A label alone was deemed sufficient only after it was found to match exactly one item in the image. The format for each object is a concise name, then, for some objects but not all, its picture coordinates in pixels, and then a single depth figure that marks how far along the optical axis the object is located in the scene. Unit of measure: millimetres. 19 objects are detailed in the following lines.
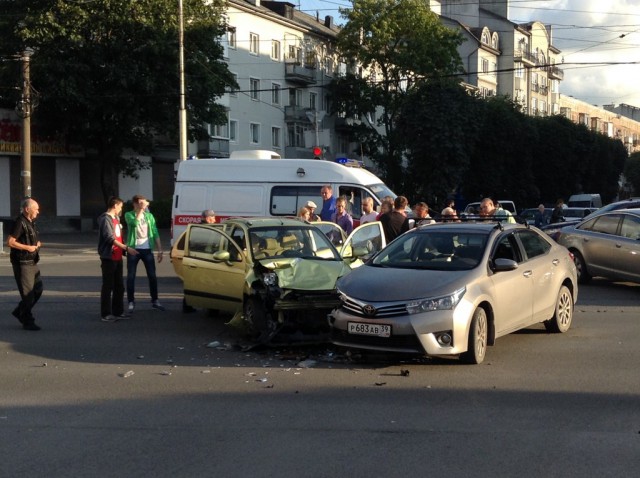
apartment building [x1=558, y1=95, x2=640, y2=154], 108562
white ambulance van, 19672
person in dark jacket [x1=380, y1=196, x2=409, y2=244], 14453
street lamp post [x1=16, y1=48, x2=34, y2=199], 29391
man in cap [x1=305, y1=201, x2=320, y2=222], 15150
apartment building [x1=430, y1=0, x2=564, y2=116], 76938
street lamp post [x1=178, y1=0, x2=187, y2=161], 32062
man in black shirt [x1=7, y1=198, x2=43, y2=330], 11758
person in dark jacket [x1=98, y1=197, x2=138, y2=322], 12562
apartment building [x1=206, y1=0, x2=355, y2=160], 50250
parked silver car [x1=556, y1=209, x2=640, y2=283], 16484
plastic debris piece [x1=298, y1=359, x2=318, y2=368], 9428
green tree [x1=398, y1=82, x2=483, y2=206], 47844
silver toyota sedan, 8977
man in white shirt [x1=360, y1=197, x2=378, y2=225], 15438
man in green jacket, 13391
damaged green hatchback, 10312
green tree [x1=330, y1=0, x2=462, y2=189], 56188
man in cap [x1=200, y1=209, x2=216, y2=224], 15120
